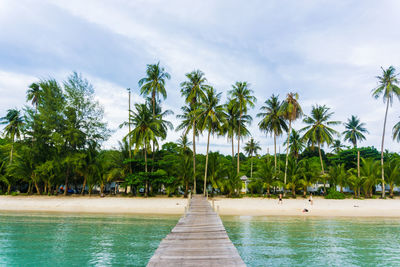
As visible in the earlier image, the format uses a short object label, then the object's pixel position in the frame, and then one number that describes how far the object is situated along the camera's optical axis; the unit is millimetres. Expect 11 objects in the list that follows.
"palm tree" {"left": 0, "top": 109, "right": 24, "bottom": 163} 42606
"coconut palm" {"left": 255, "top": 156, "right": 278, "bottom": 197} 32009
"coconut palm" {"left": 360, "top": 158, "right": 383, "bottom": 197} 33031
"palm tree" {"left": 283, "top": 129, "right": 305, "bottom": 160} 53000
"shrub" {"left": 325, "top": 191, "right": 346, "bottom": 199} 32219
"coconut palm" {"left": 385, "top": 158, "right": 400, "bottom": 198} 33719
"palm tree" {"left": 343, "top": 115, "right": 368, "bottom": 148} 58278
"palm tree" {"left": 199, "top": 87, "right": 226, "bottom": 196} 30234
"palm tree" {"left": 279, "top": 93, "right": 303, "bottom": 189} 35625
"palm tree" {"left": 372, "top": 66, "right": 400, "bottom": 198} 35000
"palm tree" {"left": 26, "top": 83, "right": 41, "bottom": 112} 46719
